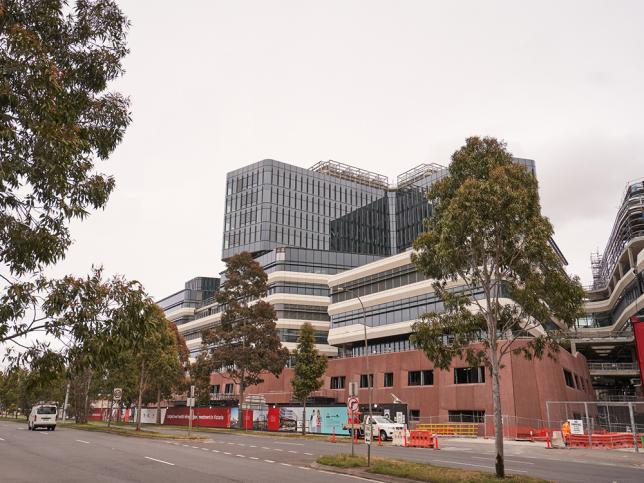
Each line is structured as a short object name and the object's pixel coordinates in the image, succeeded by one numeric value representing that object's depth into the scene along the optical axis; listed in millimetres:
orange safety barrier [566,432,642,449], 33562
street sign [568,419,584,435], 35219
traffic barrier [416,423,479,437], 47469
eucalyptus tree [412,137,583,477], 17344
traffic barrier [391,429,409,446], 35750
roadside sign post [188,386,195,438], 37134
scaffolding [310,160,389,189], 126750
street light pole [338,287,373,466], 19106
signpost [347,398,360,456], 22427
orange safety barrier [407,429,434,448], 33781
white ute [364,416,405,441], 38938
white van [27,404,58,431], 45716
